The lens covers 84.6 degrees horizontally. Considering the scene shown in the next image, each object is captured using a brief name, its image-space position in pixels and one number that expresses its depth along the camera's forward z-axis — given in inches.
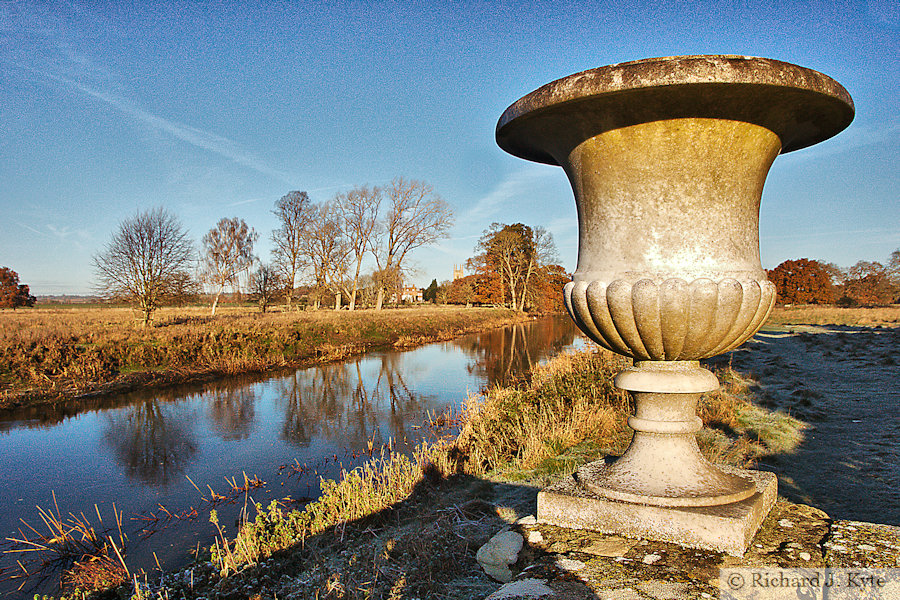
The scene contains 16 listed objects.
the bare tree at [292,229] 1450.5
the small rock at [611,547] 85.9
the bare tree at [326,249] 1411.2
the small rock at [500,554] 92.9
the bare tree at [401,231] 1371.8
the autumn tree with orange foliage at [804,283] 1948.8
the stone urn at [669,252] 88.3
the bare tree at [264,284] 1318.9
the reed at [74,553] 146.2
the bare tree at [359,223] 1397.6
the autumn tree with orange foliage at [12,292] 1988.2
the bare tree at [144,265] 739.4
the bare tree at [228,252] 1326.3
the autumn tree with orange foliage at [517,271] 1915.6
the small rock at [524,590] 73.4
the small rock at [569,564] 82.1
